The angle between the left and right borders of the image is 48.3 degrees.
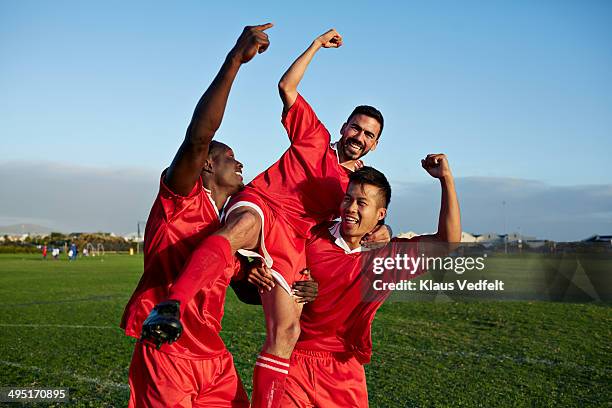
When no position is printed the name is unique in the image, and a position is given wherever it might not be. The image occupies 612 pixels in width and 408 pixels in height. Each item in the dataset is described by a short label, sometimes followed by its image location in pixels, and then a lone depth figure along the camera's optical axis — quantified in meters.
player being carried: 4.38
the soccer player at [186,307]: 3.83
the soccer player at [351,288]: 4.69
